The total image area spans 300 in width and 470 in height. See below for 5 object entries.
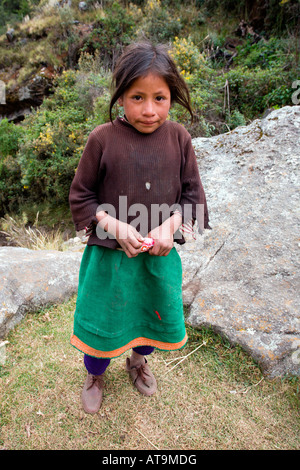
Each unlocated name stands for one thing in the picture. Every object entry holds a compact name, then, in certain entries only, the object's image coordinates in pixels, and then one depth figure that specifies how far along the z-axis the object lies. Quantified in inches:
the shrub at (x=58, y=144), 220.1
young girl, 45.7
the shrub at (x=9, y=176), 266.1
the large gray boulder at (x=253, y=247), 76.1
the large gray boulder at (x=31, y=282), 86.5
